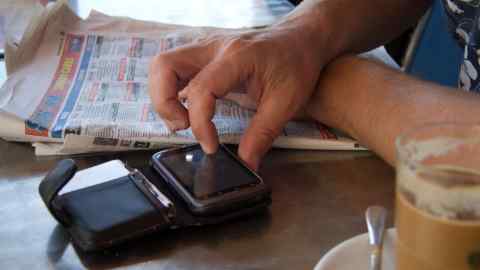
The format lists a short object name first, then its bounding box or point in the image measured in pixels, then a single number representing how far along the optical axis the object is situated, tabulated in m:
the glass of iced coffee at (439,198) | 0.39
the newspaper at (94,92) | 0.75
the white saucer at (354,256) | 0.49
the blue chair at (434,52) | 1.32
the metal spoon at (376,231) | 0.49
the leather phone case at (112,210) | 0.56
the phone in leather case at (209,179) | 0.60
